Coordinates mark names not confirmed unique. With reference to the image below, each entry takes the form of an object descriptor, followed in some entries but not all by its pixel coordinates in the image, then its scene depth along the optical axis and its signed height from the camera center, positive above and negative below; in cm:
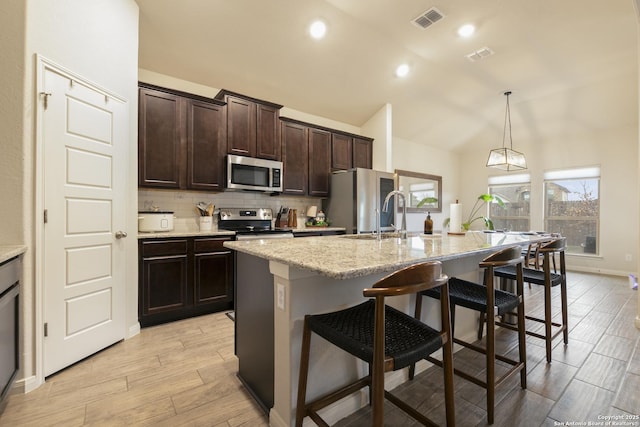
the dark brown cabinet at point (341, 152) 455 +100
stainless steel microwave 345 +50
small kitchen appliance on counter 293 -9
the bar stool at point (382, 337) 99 -50
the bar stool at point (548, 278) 213 -51
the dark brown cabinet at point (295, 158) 403 +80
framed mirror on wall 599 +57
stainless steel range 342 -14
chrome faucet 237 -13
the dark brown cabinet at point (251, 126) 350 +111
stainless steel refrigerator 419 +24
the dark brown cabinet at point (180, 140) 294 +79
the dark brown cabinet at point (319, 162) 430 +79
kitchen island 132 -45
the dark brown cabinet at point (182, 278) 274 -67
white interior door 196 -6
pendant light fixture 419 +82
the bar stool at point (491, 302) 150 -51
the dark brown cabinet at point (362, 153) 481 +104
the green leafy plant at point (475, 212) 670 +6
